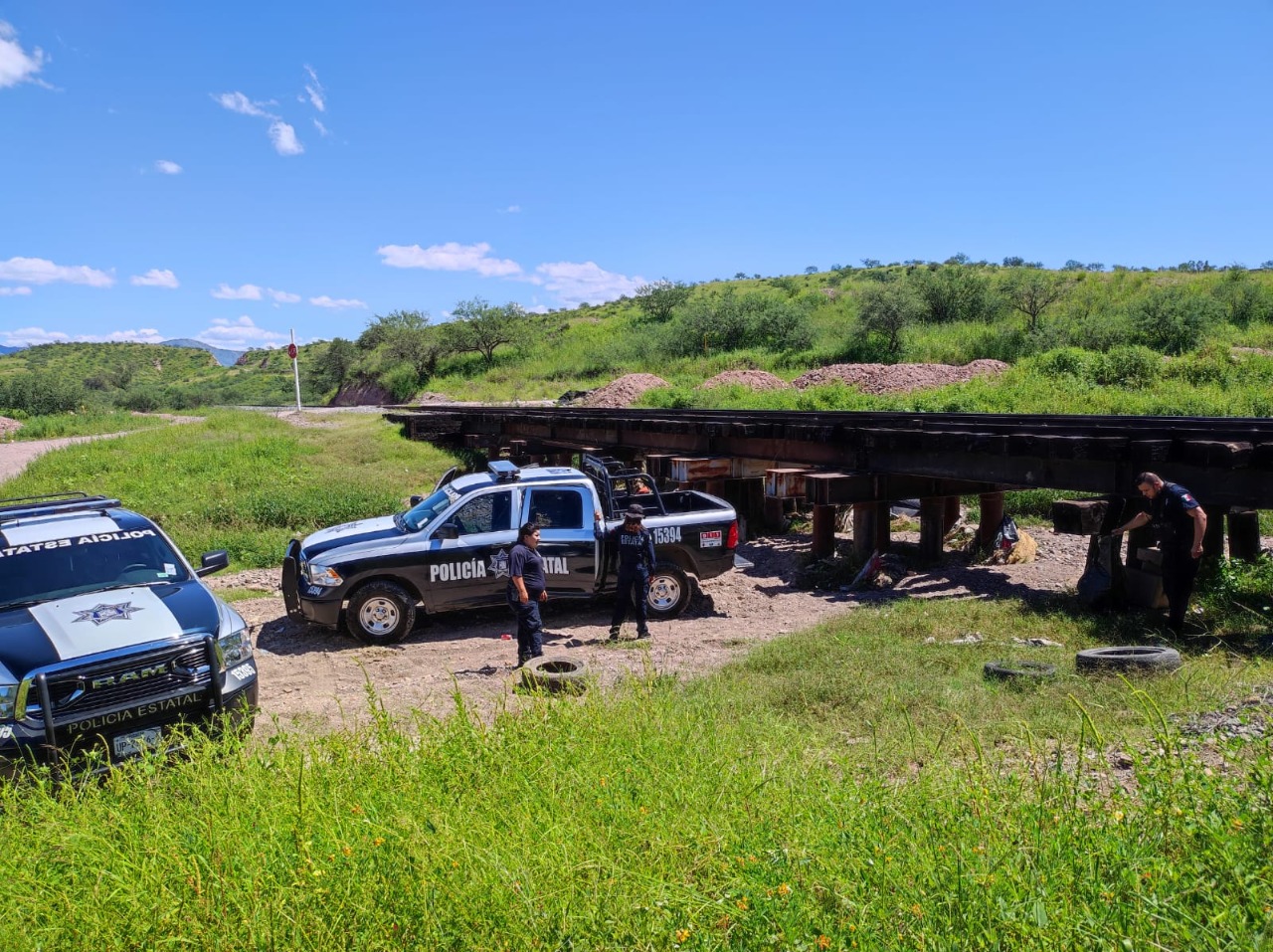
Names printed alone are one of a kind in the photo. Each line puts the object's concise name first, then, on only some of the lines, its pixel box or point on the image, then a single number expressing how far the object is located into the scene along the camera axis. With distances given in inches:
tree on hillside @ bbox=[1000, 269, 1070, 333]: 1588.2
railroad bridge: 331.3
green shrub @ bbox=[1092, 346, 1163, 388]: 950.7
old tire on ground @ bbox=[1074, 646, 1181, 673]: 260.8
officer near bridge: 313.0
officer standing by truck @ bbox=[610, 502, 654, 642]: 376.2
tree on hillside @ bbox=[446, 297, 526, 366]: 2252.7
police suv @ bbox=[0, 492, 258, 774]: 211.9
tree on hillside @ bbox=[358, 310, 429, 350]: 2493.8
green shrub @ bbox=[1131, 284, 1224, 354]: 1181.6
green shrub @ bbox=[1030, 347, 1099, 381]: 979.3
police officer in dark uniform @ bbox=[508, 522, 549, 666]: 335.0
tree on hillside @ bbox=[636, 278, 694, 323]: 2519.7
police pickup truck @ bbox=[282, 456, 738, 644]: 382.3
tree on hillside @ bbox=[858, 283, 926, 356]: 1472.7
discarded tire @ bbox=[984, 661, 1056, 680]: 265.0
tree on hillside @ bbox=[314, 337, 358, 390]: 2898.6
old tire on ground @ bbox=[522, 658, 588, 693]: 265.1
